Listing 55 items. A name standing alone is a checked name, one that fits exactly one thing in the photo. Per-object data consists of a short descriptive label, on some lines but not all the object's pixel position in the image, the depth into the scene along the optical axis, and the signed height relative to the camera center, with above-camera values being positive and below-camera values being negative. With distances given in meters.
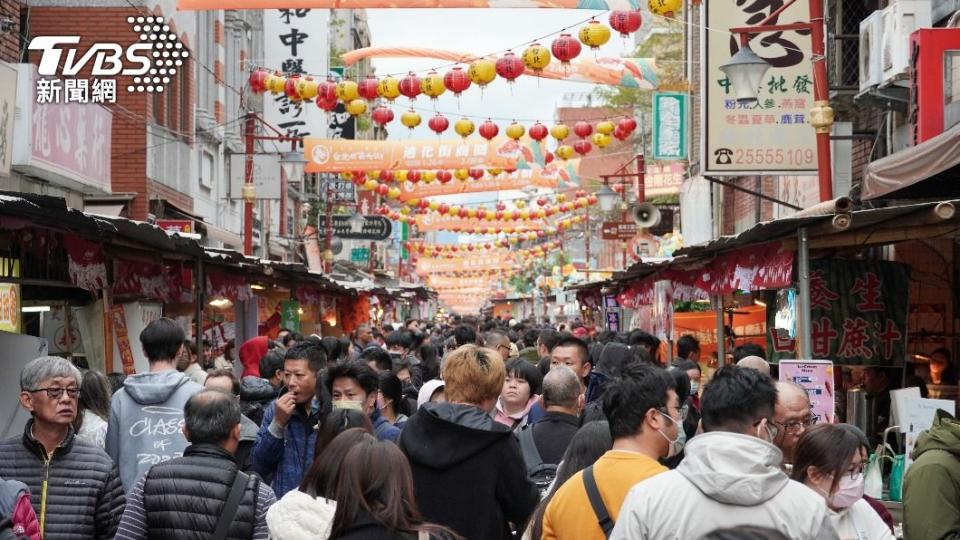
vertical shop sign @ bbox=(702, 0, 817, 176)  17.45 +2.22
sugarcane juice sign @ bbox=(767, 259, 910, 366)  12.77 -0.31
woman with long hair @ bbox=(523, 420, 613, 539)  5.60 -0.72
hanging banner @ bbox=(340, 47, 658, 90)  23.77 +4.02
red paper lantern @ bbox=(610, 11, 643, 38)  19.11 +3.87
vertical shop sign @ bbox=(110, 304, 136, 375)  14.31 -0.59
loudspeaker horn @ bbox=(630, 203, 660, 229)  31.33 +1.66
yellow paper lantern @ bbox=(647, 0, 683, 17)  17.86 +3.81
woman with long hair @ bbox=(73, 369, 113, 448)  7.95 -0.76
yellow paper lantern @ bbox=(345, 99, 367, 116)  23.77 +3.25
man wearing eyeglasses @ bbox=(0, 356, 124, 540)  5.99 -0.85
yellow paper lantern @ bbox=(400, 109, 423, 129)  25.14 +3.18
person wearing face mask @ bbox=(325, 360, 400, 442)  7.30 -0.57
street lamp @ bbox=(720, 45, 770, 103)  13.38 +2.18
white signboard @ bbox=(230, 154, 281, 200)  28.86 +2.47
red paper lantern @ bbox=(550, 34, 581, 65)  20.34 +3.70
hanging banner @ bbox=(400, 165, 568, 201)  34.94 +2.79
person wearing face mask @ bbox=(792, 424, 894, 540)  5.19 -0.80
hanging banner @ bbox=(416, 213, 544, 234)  46.88 +2.21
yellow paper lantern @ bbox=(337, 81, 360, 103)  23.83 +3.53
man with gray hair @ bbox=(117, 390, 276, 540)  5.23 -0.88
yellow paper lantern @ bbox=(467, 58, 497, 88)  21.23 +3.47
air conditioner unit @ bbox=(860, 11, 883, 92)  15.11 +2.80
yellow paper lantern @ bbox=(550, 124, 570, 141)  27.64 +3.23
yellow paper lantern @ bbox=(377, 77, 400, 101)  22.86 +3.45
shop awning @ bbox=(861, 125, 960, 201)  10.23 +0.93
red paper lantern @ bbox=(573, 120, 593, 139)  27.80 +3.29
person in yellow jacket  4.89 -0.66
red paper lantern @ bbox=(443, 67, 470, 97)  22.09 +3.47
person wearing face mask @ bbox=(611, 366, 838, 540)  4.15 -0.69
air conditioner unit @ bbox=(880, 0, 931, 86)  14.18 +2.75
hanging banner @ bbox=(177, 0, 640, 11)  17.12 +3.75
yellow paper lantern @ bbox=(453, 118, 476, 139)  26.53 +3.20
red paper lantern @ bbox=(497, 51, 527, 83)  20.98 +3.50
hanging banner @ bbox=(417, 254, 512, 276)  81.94 +1.31
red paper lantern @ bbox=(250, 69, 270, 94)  24.31 +3.78
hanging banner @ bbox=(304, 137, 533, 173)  30.36 +3.07
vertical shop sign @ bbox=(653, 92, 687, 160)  29.14 +3.56
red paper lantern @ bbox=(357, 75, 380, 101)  23.47 +3.56
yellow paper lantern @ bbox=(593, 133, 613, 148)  28.41 +3.14
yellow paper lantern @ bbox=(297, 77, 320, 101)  24.11 +3.62
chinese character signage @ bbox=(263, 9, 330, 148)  32.22 +5.86
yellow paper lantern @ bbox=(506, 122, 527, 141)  27.71 +3.26
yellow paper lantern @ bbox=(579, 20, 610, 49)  19.22 +3.69
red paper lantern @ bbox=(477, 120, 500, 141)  27.28 +3.23
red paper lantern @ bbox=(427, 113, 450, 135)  27.23 +3.35
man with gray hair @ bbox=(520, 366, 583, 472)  7.46 -0.81
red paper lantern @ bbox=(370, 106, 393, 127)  26.64 +3.47
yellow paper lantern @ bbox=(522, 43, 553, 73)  20.41 +3.57
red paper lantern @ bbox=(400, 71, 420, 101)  22.81 +3.48
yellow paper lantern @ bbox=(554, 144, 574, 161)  30.05 +3.03
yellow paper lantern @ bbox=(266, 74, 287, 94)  24.38 +3.76
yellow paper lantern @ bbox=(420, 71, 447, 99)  22.53 +3.44
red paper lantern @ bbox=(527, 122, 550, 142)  28.25 +3.29
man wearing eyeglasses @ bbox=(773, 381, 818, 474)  6.45 -0.67
